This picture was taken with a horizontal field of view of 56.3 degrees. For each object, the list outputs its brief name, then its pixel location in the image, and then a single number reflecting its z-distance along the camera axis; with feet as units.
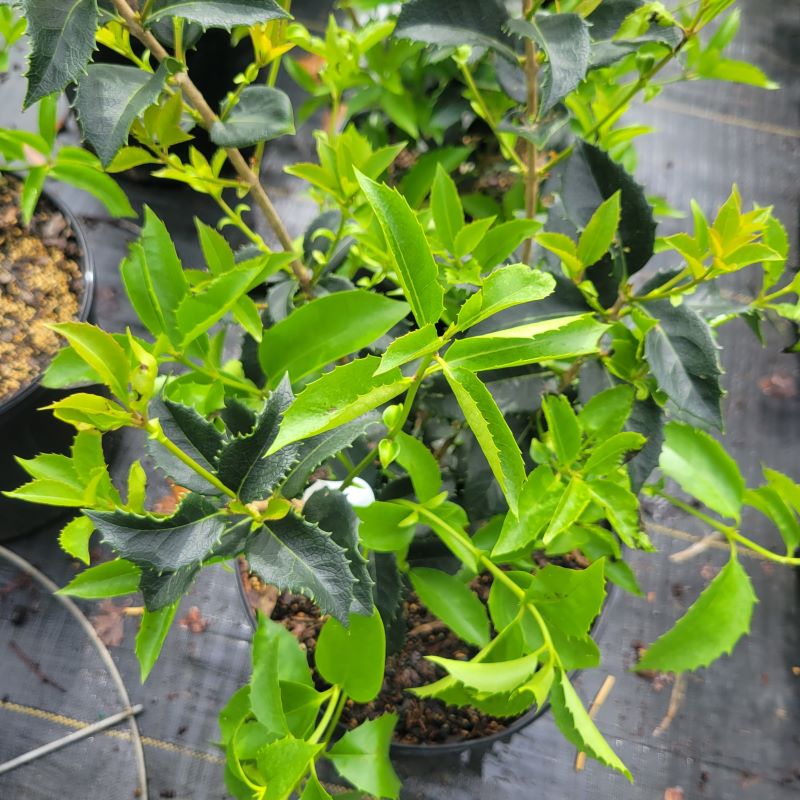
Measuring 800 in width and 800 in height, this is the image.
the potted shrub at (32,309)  2.96
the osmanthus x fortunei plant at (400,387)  1.35
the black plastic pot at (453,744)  2.33
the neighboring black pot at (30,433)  2.84
